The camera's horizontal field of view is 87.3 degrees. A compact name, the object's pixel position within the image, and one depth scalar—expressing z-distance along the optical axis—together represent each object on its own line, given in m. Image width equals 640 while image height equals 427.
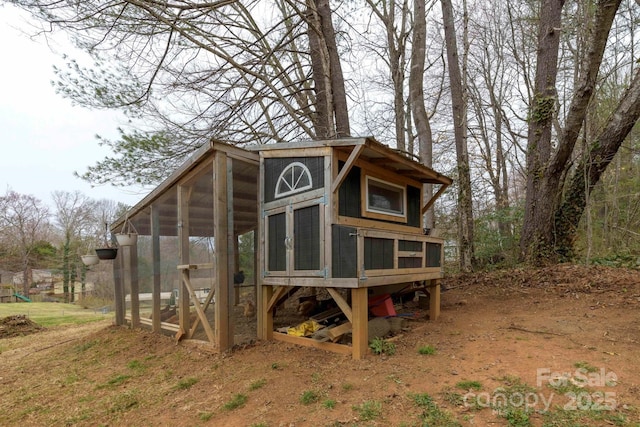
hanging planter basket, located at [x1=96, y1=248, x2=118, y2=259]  6.04
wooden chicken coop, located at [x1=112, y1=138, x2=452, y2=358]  3.92
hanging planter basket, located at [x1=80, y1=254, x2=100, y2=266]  6.24
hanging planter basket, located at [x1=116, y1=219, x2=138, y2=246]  5.88
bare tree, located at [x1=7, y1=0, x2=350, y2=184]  6.21
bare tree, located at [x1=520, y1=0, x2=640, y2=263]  6.48
